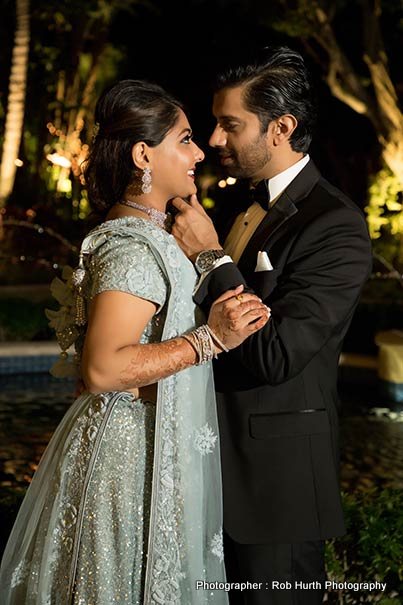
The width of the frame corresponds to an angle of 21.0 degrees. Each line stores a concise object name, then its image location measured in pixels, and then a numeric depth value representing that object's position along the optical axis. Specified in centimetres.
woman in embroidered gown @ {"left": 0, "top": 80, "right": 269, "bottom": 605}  273
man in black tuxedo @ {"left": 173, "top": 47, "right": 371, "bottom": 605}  287
